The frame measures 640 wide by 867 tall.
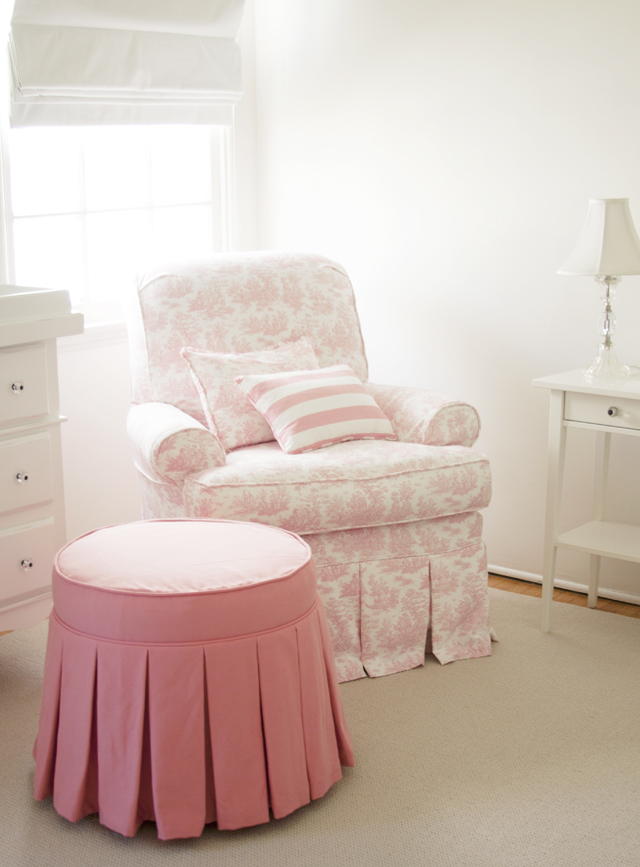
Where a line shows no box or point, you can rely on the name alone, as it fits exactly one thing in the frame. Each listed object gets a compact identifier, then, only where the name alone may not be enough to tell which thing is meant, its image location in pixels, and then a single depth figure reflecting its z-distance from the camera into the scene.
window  2.78
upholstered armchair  2.10
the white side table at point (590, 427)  2.27
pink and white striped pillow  2.33
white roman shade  2.57
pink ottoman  1.52
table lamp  2.29
